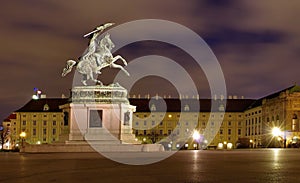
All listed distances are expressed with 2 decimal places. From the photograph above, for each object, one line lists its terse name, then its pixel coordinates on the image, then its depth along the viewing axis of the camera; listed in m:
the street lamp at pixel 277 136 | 83.54
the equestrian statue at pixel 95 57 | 38.97
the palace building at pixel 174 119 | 154.00
